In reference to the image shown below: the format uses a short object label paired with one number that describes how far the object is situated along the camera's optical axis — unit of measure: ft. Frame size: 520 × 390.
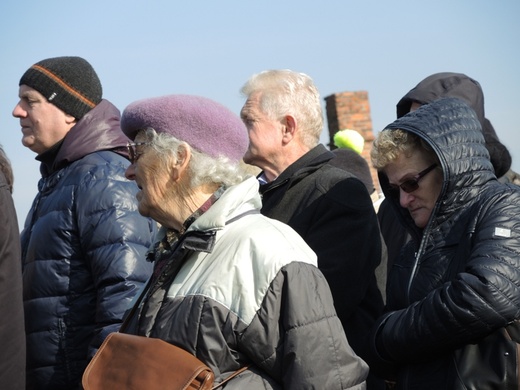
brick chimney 42.09
